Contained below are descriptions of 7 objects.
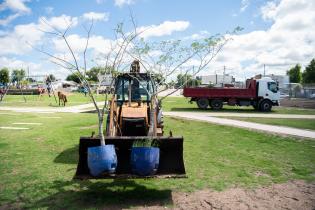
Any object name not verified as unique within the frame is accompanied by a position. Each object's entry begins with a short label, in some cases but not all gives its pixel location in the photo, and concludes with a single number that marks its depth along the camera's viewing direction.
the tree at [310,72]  75.16
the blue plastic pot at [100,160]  5.67
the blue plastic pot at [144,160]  5.82
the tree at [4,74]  99.44
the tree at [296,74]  91.75
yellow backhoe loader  6.23
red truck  26.86
